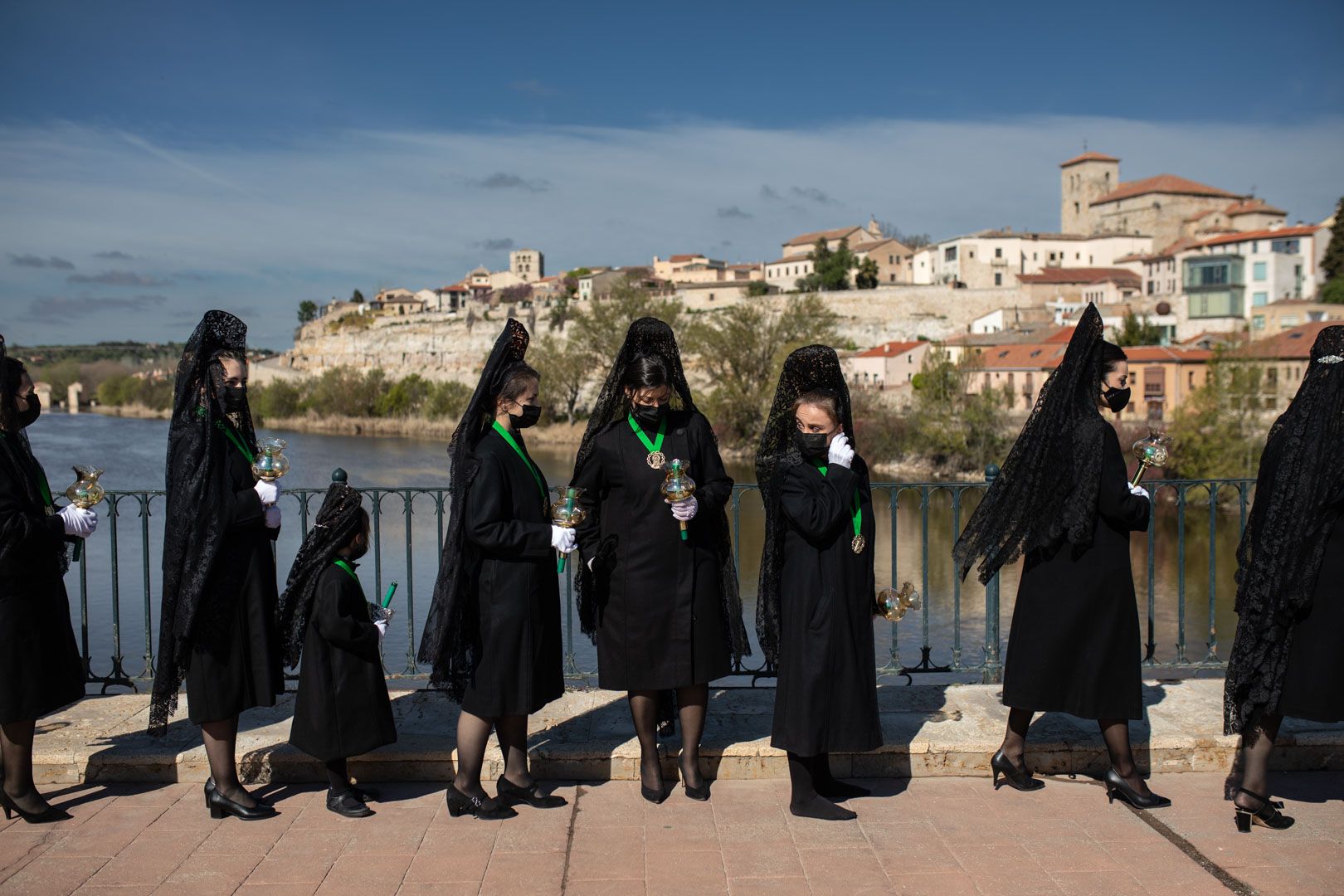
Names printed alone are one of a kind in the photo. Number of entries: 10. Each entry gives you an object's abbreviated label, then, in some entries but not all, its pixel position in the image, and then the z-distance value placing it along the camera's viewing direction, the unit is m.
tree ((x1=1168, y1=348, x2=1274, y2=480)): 30.38
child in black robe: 3.86
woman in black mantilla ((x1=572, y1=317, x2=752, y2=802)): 3.96
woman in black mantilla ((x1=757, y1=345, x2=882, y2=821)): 3.80
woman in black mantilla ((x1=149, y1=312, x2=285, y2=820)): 3.76
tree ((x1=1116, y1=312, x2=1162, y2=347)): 54.00
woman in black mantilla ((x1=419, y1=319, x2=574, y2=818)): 3.82
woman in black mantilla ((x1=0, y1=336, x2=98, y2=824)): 3.73
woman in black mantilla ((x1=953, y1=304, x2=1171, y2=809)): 3.87
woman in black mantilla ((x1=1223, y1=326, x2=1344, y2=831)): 3.67
